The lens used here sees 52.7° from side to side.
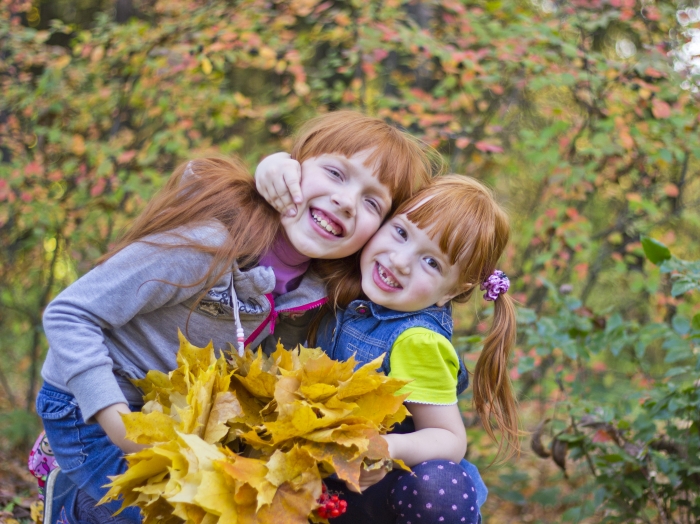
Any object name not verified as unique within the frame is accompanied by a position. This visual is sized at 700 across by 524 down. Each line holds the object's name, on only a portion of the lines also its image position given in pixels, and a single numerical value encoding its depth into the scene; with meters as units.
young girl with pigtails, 1.87
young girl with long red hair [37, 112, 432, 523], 1.85
